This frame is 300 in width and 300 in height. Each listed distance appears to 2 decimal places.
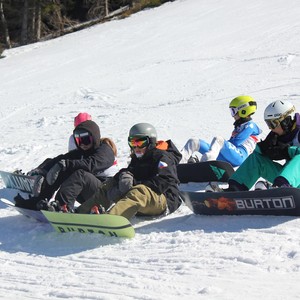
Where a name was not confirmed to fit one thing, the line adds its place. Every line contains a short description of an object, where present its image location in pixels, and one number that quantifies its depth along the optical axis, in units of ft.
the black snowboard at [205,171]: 41.24
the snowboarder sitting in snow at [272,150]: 32.98
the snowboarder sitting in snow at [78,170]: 35.00
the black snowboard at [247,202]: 29.85
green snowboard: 29.94
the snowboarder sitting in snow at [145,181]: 32.93
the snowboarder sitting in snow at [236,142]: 43.52
